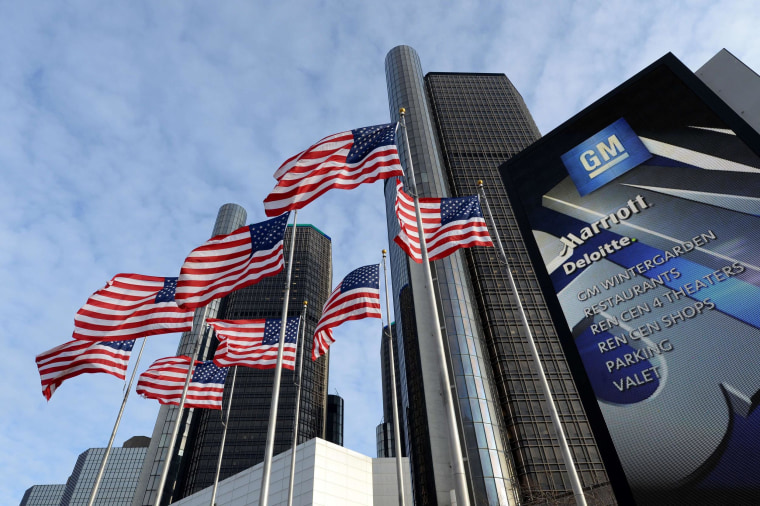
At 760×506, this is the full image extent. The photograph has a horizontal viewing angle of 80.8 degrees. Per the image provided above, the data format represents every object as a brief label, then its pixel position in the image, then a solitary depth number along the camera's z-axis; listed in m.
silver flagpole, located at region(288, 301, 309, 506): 26.12
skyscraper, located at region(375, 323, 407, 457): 173.12
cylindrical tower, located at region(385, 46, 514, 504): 51.56
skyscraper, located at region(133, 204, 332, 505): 131.88
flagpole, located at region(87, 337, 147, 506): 26.52
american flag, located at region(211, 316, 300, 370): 21.77
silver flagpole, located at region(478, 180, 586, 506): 14.90
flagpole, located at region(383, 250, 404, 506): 22.80
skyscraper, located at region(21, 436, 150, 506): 185.12
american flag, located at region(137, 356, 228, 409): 24.00
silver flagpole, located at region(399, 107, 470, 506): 10.09
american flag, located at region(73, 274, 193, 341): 19.80
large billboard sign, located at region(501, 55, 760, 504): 14.26
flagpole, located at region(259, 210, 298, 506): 13.70
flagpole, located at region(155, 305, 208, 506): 21.18
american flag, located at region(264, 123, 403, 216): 16.55
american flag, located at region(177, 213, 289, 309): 17.69
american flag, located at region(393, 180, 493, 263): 17.28
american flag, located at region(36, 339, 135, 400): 20.80
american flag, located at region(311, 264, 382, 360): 21.47
